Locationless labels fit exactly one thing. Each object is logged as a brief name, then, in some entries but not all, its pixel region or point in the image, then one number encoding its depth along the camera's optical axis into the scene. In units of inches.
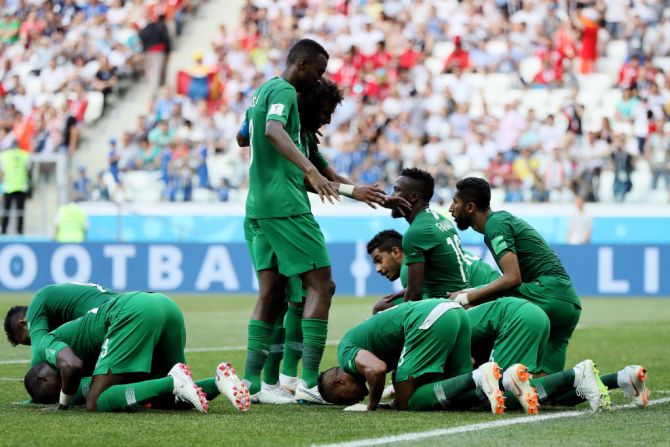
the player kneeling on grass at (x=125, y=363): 611.8
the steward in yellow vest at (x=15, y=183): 1823.3
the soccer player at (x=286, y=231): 681.6
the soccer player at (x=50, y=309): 641.6
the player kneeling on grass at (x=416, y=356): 619.3
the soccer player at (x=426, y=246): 706.8
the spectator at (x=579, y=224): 1733.5
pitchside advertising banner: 1802.4
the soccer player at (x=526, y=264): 673.0
